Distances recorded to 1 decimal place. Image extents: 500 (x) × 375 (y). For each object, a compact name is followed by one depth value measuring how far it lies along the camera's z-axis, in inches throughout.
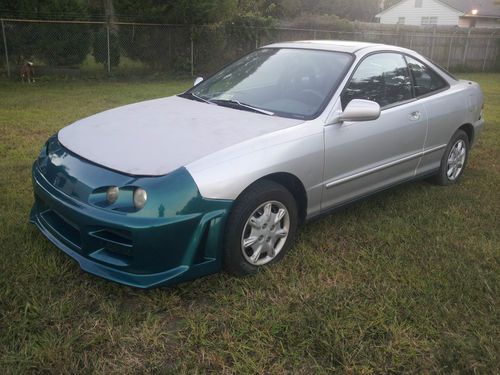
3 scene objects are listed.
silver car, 108.1
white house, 1567.4
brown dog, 474.6
